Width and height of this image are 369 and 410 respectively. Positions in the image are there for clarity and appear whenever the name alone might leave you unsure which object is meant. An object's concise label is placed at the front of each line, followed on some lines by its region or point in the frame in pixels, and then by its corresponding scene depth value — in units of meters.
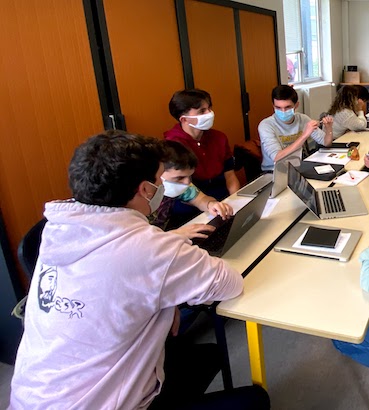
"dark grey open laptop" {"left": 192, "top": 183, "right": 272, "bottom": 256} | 1.33
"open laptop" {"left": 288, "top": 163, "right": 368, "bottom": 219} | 1.60
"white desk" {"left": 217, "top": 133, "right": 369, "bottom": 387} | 0.96
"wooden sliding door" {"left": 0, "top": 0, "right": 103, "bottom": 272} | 1.83
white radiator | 5.30
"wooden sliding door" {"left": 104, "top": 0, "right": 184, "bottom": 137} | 2.38
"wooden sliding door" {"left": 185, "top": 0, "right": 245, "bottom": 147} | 3.04
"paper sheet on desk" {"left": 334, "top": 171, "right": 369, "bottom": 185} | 2.02
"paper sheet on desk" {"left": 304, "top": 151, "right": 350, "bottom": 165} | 2.44
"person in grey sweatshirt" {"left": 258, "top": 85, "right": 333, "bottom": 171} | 2.60
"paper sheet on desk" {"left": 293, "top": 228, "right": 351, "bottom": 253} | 1.29
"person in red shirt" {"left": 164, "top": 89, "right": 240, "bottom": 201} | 2.20
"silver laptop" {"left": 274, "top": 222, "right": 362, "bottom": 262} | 1.26
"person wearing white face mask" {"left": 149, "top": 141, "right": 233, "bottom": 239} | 1.64
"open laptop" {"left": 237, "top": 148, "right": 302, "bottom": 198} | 1.69
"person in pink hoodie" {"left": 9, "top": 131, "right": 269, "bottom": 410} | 0.83
